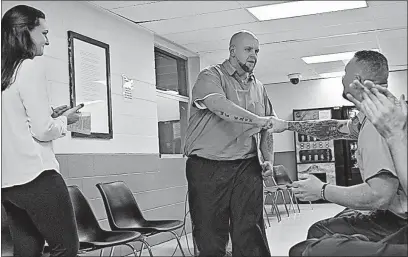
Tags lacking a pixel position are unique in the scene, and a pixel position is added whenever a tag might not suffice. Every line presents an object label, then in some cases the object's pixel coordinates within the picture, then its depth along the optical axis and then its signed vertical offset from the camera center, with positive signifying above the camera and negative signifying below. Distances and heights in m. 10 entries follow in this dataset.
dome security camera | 4.89 +0.63
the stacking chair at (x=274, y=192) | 4.24 -0.34
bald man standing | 2.02 -0.06
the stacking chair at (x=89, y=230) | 2.34 -0.31
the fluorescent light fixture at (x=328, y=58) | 4.67 +0.75
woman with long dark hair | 1.56 +0.02
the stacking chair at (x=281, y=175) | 4.87 -0.25
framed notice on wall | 2.92 +0.42
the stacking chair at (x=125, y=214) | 2.62 -0.29
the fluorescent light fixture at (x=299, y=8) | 3.52 +0.89
